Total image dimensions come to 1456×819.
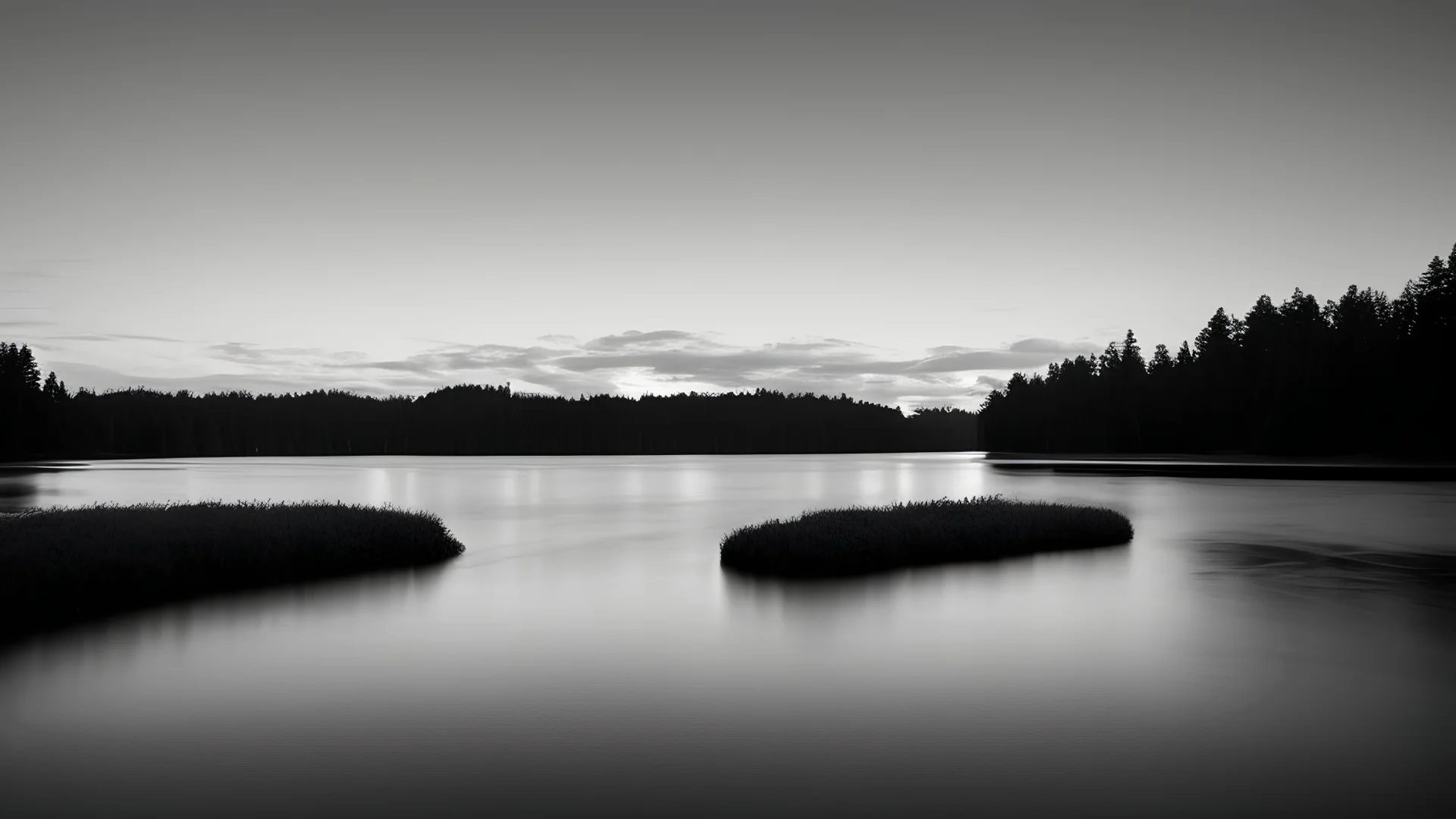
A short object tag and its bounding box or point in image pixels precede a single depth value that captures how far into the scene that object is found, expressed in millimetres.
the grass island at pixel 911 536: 26539
